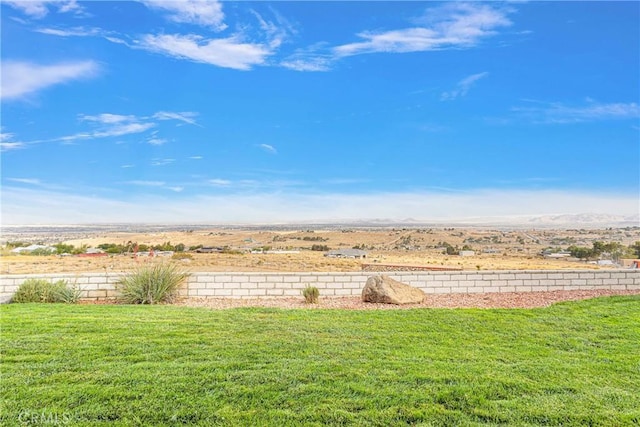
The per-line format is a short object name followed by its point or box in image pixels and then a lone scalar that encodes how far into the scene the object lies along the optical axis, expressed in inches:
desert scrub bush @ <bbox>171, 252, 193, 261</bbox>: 976.7
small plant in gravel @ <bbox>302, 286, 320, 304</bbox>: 403.9
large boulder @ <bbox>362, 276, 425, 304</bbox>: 392.5
